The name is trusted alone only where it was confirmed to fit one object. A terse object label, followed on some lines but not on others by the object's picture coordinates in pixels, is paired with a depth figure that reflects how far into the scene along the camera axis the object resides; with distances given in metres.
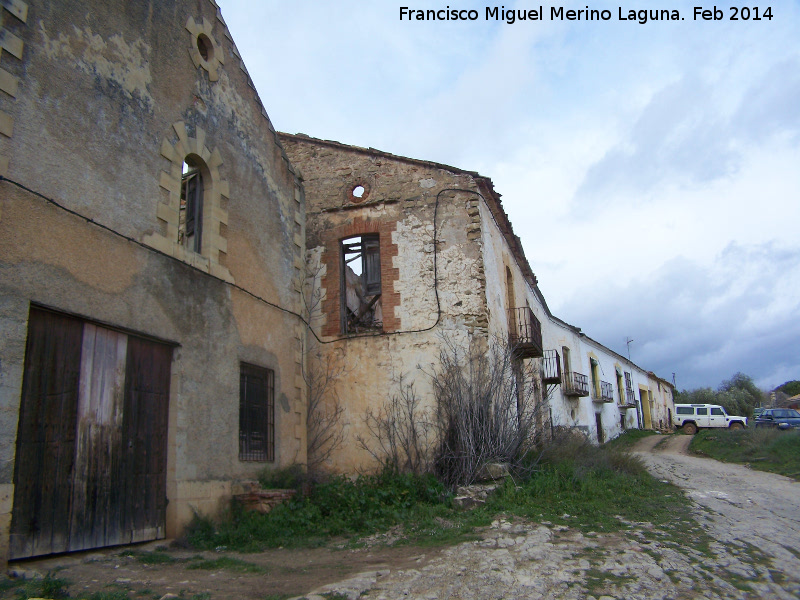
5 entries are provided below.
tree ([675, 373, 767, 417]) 39.00
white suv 26.61
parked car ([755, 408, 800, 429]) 21.86
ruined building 5.36
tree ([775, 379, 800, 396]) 46.31
